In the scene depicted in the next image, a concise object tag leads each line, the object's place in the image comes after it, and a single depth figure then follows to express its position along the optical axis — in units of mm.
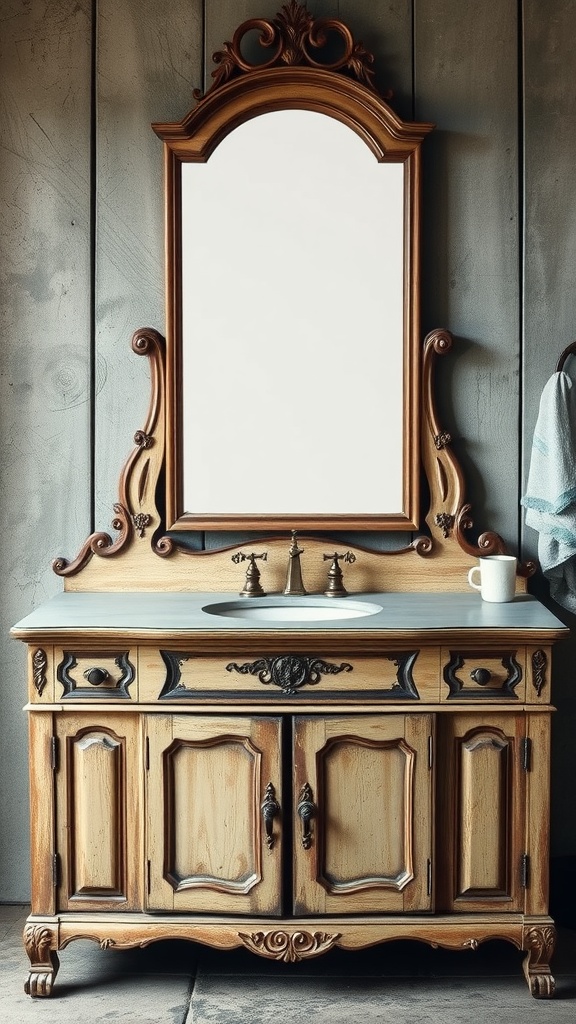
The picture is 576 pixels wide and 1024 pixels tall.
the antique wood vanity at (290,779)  2607
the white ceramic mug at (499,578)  2908
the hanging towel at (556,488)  2982
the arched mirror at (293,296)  3043
